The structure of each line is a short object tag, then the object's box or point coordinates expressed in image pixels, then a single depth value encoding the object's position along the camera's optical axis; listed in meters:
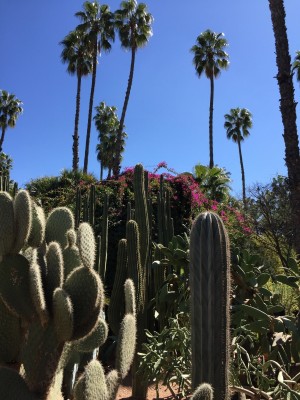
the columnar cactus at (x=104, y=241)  5.12
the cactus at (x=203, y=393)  1.44
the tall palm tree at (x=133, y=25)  24.50
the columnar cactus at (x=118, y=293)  4.57
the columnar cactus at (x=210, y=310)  1.95
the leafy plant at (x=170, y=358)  2.75
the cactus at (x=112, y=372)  1.59
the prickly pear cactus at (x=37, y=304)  1.76
